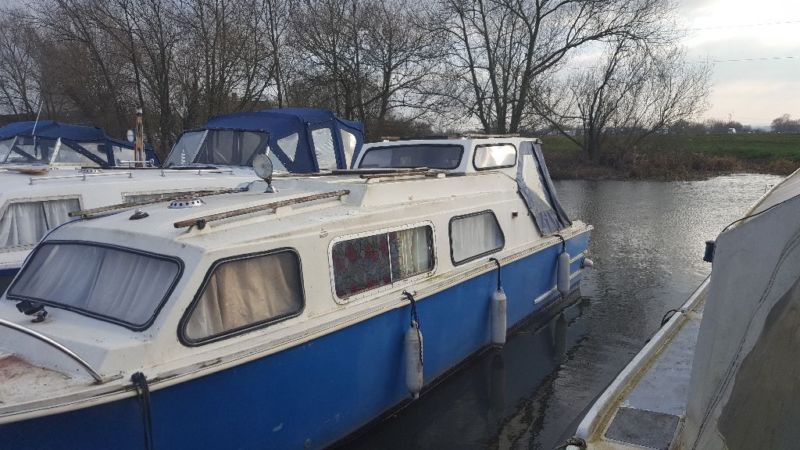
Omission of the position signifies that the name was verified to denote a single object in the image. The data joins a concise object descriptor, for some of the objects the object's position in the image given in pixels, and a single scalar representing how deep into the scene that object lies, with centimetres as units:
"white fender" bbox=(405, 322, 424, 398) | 519
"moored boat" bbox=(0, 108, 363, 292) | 696
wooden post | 1118
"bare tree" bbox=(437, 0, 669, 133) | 2550
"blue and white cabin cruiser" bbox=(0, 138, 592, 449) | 341
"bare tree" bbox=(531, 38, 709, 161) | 2945
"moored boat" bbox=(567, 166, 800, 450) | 246
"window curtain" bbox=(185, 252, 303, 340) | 393
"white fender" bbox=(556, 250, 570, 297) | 845
